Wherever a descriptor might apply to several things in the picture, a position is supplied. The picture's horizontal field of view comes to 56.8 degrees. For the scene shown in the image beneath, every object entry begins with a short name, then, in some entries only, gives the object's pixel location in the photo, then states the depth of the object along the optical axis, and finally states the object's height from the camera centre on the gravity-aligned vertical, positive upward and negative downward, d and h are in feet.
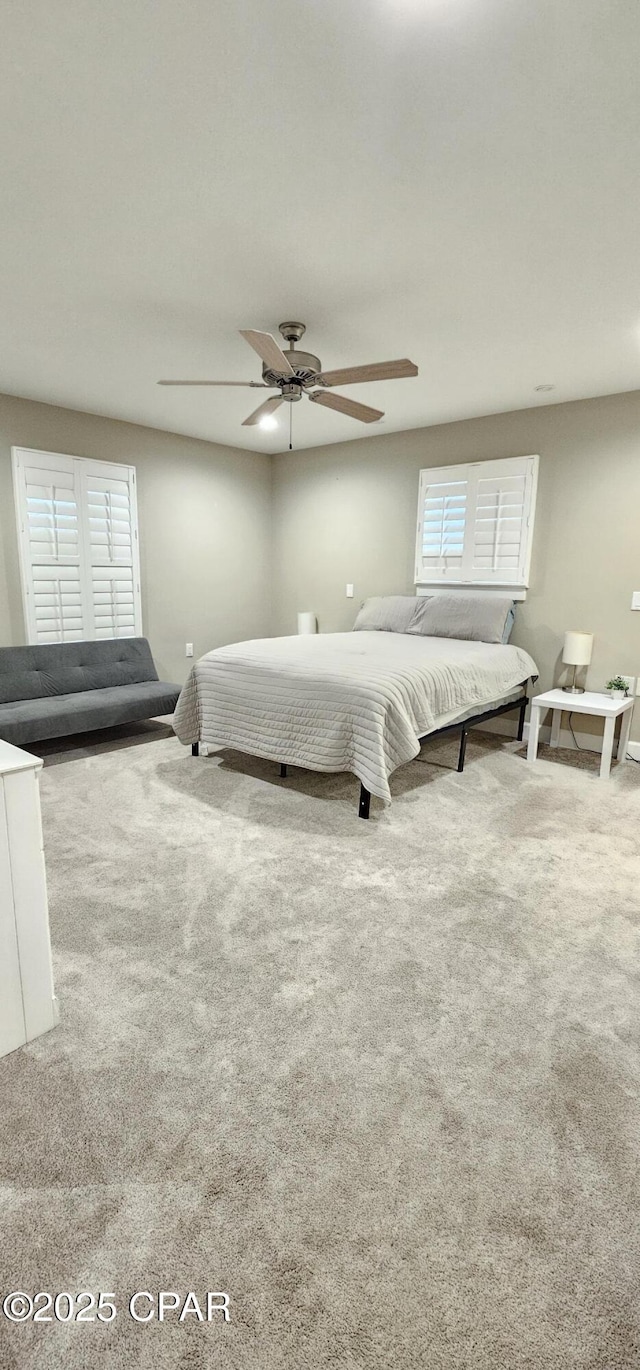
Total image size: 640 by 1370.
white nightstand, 12.35 -2.81
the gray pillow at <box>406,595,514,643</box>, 14.88 -1.18
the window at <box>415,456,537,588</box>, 14.99 +1.26
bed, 9.90 -2.37
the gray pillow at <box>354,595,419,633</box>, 16.55 -1.26
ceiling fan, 8.27 +2.92
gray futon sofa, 12.75 -3.14
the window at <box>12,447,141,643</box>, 14.44 +0.41
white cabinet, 4.93 -2.91
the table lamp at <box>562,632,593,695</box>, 13.69 -1.69
